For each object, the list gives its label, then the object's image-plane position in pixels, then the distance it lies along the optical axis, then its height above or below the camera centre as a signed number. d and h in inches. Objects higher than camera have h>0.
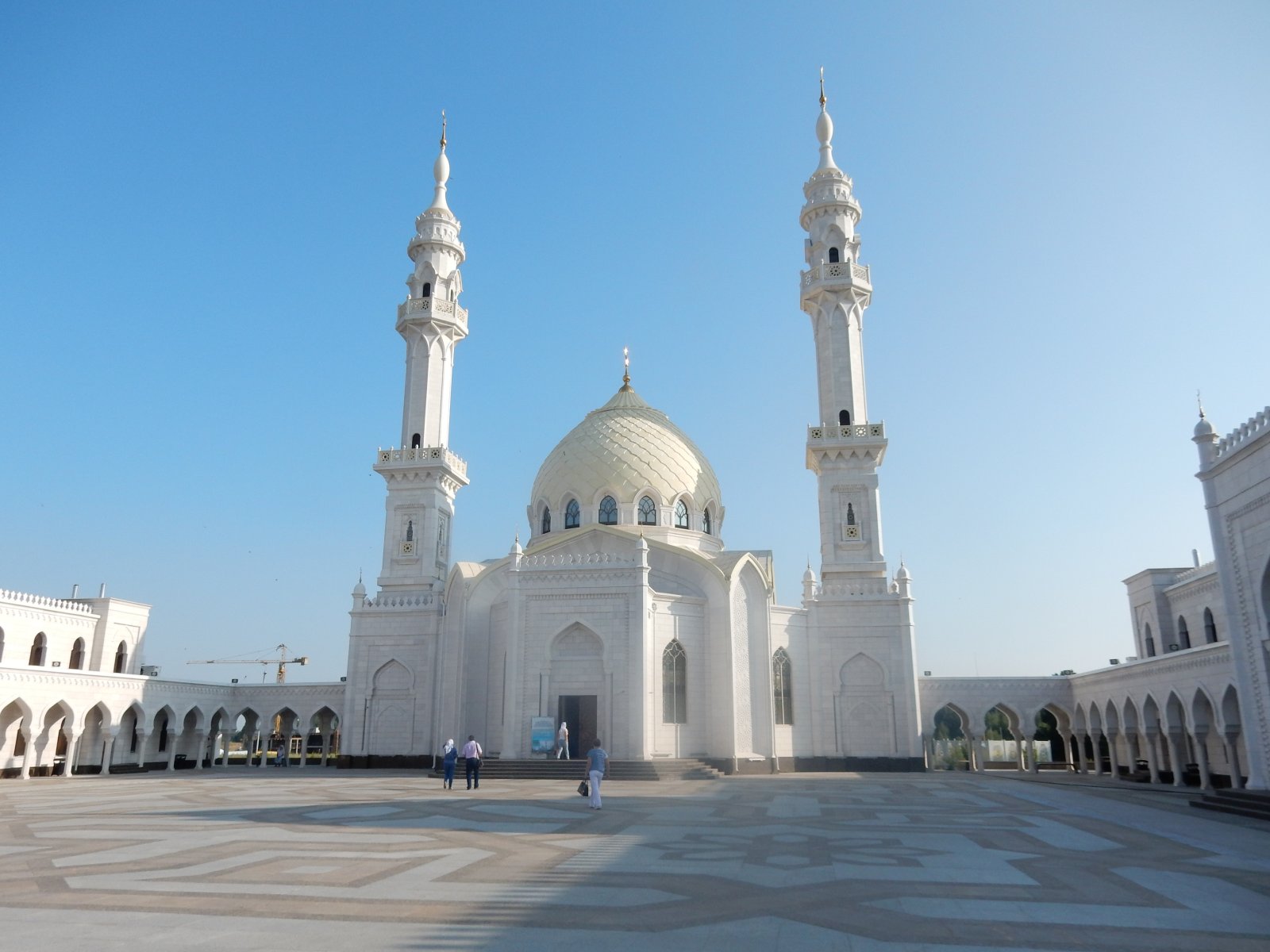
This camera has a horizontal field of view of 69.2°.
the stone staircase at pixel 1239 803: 650.2 -42.4
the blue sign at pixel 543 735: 1177.4 +8.3
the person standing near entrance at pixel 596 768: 668.1 -18.4
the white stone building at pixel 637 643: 1230.3 +144.5
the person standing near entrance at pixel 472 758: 893.8 -14.8
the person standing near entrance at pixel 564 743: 1152.8 -1.5
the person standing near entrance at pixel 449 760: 883.4 -16.9
